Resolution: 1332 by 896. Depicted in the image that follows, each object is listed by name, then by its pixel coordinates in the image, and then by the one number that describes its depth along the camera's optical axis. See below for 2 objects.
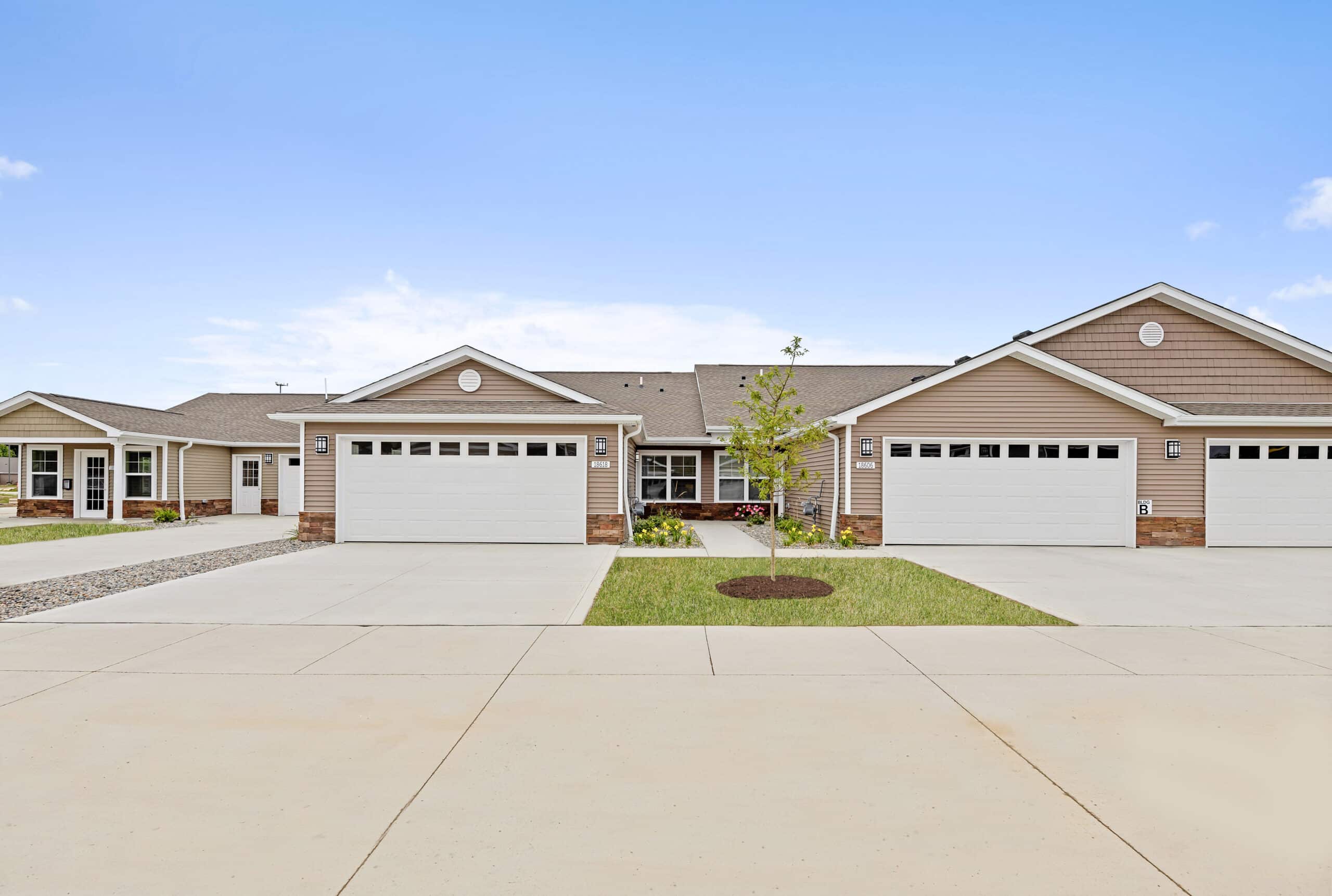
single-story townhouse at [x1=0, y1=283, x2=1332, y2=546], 13.93
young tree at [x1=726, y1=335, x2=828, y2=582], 8.90
